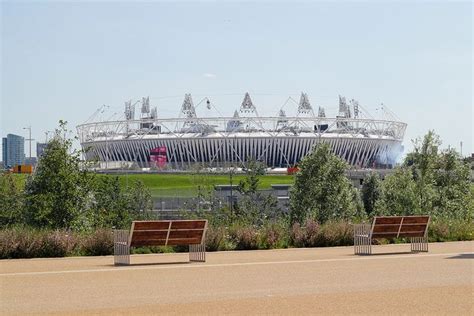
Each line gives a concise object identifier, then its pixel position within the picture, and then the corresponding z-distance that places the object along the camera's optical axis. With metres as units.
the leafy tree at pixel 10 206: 26.38
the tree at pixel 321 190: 26.80
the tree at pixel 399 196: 26.97
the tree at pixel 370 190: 50.32
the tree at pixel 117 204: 25.11
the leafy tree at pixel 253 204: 26.67
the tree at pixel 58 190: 21.91
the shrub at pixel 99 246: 16.83
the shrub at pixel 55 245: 16.16
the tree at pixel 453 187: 30.91
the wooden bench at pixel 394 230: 18.00
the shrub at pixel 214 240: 17.88
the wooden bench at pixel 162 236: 15.47
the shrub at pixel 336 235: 19.34
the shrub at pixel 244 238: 18.38
